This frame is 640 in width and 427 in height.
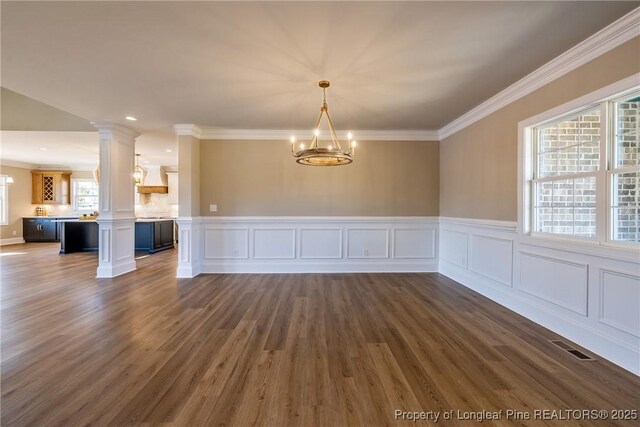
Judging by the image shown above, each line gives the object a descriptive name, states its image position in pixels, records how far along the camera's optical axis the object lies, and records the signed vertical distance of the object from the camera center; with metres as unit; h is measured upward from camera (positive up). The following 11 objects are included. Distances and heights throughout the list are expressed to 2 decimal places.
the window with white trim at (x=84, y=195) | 10.24 +0.52
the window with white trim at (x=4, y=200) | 8.85 +0.27
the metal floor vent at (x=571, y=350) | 2.37 -1.26
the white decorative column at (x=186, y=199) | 5.03 +0.19
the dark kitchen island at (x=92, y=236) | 7.52 -0.75
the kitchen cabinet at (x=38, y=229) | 9.41 -0.70
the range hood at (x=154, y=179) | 10.05 +1.10
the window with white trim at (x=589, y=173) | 2.33 +0.37
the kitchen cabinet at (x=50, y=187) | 9.72 +0.76
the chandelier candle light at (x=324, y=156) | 3.01 +0.62
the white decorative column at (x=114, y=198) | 5.00 +0.20
